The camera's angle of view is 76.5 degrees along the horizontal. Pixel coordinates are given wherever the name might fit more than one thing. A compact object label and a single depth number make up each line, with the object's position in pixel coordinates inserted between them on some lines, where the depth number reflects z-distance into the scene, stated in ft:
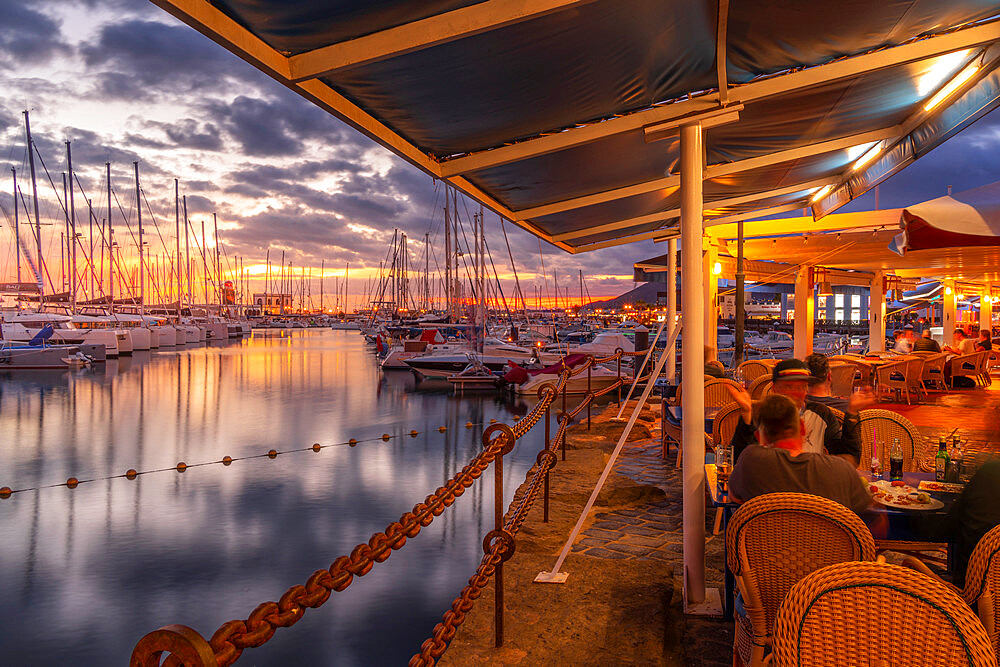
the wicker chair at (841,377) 35.29
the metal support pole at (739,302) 35.96
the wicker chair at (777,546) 8.67
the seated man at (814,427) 14.67
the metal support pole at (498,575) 11.89
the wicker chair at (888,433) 15.25
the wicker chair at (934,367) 40.88
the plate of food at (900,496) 11.10
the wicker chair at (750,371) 33.50
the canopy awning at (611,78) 8.84
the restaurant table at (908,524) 10.85
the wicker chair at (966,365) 44.65
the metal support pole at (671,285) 33.40
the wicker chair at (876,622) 5.81
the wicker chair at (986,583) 7.50
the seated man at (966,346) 46.06
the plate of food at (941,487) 12.02
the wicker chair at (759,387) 23.82
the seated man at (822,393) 16.39
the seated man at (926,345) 43.55
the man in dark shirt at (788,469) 10.39
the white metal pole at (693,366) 12.69
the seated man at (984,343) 49.78
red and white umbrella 14.42
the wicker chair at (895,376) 39.11
